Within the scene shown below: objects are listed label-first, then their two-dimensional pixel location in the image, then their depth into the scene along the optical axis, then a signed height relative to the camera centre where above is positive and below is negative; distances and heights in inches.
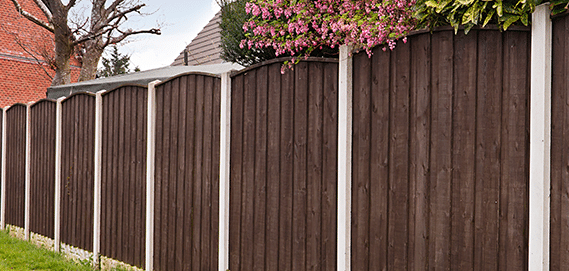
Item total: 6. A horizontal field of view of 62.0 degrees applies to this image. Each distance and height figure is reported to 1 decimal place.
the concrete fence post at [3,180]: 305.6 -31.9
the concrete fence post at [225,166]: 160.2 -11.4
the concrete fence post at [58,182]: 247.6 -26.8
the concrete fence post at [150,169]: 189.5 -14.9
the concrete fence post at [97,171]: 217.8 -18.1
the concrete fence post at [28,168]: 278.5 -21.5
